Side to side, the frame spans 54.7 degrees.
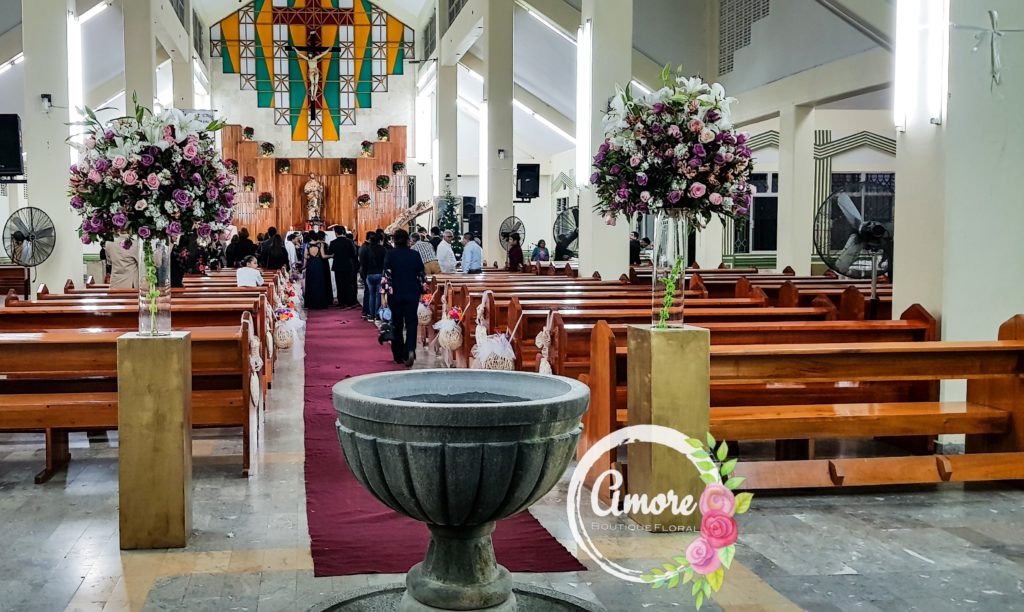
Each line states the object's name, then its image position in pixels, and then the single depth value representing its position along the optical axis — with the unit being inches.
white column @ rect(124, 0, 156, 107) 542.6
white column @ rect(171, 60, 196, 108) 745.0
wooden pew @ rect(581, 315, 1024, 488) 175.6
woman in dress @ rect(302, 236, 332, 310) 601.3
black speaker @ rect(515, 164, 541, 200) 651.5
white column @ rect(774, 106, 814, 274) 493.4
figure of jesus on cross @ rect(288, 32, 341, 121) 959.6
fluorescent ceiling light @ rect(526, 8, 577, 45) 603.7
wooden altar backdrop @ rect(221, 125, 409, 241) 1039.0
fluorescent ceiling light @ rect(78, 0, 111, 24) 599.7
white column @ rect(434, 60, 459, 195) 768.9
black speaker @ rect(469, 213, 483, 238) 821.2
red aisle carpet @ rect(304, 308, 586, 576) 139.1
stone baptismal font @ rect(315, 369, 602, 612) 98.0
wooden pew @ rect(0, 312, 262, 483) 183.5
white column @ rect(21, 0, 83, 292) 390.6
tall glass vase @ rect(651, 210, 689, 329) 164.1
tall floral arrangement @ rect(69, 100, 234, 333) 157.8
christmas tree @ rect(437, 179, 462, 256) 719.1
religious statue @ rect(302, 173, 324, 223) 1044.5
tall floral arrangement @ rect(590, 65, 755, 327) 164.7
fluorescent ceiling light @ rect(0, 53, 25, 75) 617.3
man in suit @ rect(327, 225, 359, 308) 603.5
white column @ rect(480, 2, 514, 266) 609.6
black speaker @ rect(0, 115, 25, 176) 405.1
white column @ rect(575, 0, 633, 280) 390.6
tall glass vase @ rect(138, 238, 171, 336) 156.6
